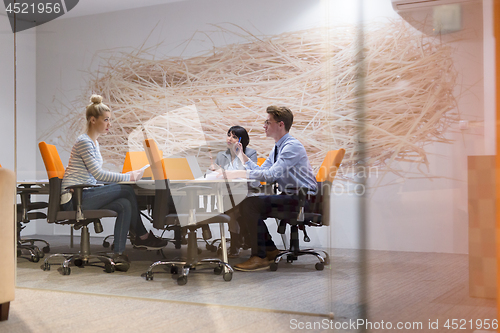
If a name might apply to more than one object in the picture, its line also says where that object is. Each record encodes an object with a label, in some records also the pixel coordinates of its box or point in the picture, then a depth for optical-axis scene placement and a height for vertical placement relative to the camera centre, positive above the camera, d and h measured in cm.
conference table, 323 -12
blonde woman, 351 -7
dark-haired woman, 313 +12
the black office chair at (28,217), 348 -31
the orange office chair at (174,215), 324 -28
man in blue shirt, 313 -16
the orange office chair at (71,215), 345 -29
